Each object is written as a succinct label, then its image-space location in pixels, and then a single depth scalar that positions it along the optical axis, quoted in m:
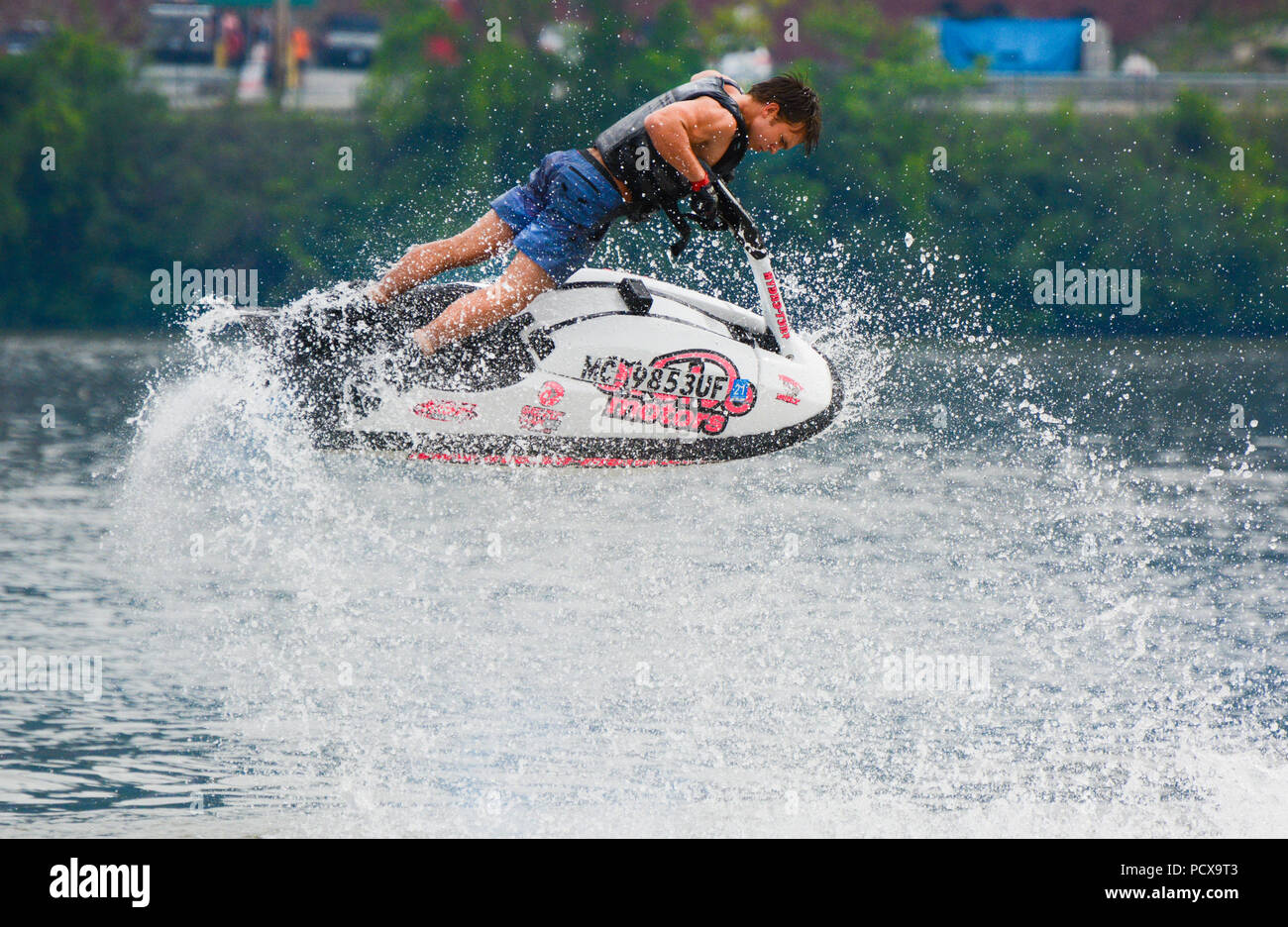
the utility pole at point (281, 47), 37.94
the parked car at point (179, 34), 41.03
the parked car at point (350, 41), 43.16
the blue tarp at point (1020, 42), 43.59
